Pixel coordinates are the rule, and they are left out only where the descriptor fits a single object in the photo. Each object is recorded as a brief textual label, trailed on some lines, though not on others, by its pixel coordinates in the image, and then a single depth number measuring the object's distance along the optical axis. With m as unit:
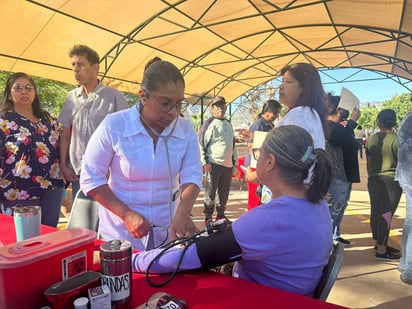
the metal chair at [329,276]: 1.13
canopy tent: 7.13
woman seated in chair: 1.05
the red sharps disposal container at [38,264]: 0.77
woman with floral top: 2.31
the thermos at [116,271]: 0.88
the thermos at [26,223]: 1.28
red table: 0.95
